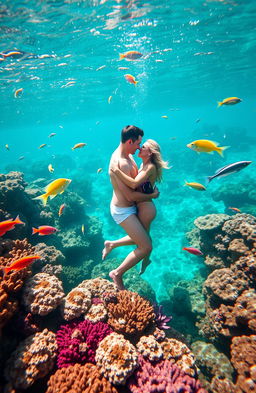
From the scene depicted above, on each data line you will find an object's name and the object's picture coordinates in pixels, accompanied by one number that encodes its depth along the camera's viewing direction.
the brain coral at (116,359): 2.79
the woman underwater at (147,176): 3.92
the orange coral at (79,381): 2.61
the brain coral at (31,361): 2.75
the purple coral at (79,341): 3.08
